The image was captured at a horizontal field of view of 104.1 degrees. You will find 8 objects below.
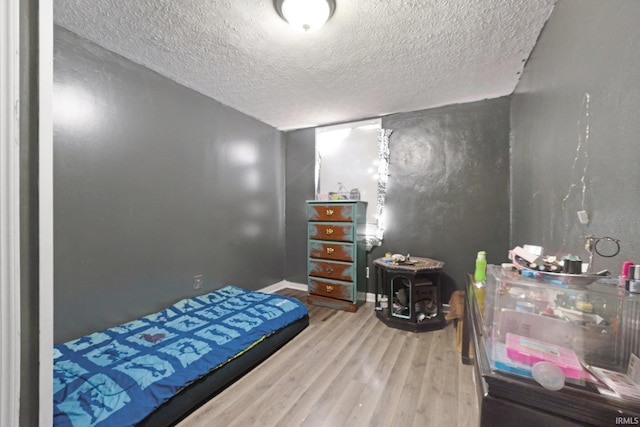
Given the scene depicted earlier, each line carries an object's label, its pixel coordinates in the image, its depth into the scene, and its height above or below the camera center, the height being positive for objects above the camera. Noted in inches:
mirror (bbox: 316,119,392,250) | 119.5 +23.7
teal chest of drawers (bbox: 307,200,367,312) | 109.0 -19.4
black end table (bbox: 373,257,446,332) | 92.3 -33.4
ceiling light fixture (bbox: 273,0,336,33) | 53.7 +44.3
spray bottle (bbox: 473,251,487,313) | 64.5 -17.7
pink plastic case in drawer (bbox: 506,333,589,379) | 22.5 -13.9
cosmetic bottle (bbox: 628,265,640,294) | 25.1 -6.9
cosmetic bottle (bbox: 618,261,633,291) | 26.3 -7.1
